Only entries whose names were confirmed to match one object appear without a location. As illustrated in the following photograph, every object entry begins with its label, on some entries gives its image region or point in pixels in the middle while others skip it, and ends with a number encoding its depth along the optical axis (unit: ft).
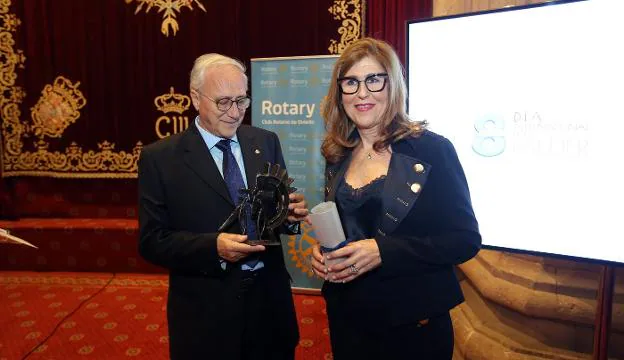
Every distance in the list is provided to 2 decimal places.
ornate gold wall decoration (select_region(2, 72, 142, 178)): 15.53
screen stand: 5.77
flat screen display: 5.53
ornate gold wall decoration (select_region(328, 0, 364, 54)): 13.96
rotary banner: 12.34
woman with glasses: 4.51
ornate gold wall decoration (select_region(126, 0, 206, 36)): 15.02
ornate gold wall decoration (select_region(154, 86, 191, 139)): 15.26
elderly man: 5.61
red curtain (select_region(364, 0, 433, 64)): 12.97
